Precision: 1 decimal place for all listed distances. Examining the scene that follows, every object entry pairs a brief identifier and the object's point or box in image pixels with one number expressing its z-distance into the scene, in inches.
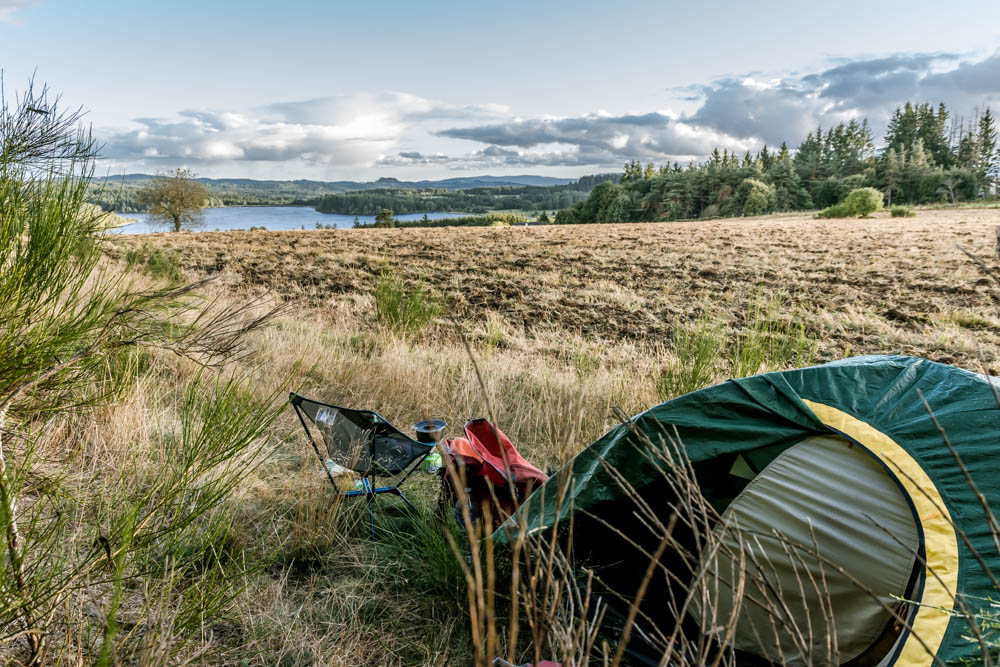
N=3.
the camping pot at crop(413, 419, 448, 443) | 141.8
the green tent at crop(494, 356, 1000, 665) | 79.2
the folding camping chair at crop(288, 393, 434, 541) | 115.0
